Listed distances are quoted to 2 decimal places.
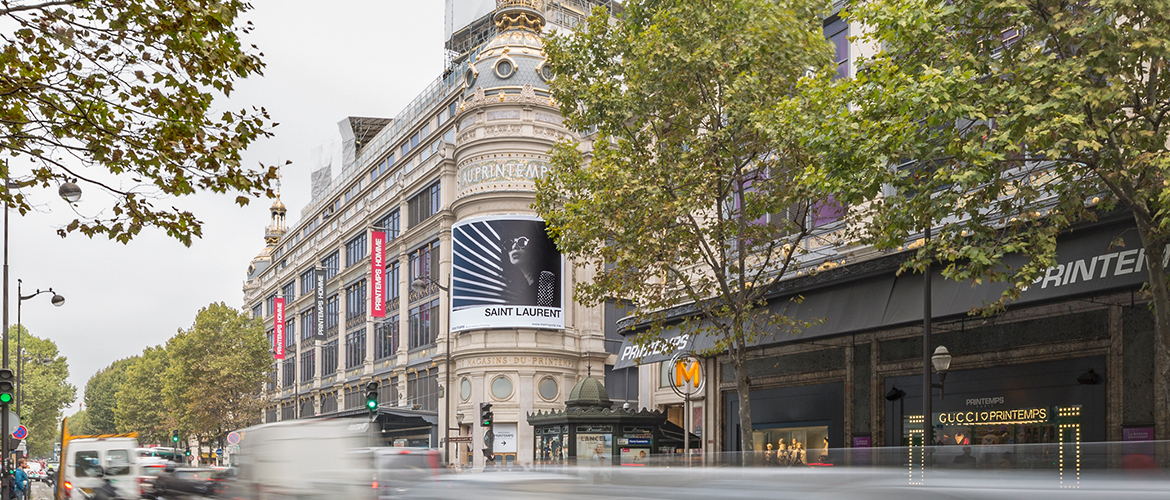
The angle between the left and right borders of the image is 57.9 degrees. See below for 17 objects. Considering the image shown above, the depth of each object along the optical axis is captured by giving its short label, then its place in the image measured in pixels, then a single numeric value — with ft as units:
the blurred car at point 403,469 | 40.96
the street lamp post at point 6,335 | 44.08
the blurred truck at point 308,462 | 46.03
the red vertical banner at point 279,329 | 264.27
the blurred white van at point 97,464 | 89.76
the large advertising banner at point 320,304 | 235.40
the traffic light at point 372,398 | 82.53
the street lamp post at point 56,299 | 134.35
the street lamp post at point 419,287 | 134.62
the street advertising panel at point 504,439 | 158.81
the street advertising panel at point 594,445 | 103.24
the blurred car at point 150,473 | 91.45
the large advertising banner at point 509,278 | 160.25
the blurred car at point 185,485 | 93.04
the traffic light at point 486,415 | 109.70
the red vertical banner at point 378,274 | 193.88
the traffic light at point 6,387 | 67.87
